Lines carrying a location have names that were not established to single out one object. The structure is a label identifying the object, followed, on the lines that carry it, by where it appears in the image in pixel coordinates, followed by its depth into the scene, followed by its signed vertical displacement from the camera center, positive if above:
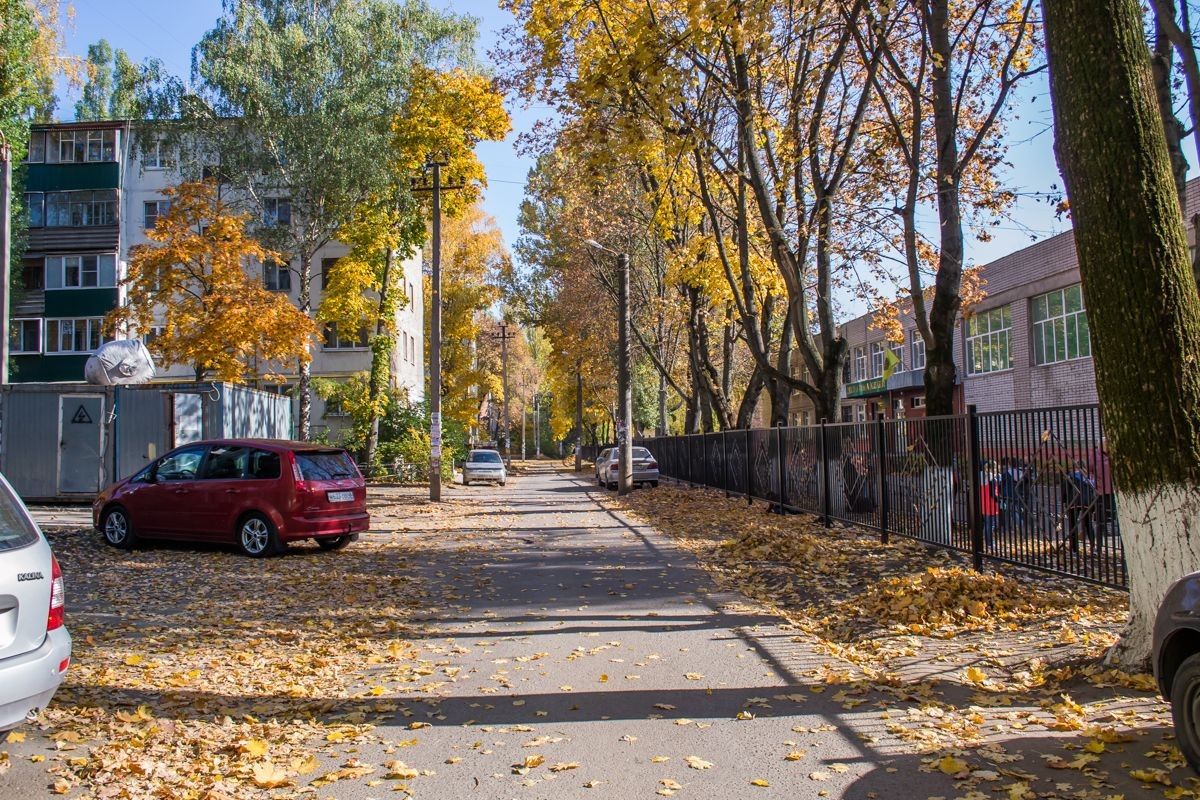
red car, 13.11 -0.44
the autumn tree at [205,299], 21.33 +3.86
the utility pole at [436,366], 25.52 +2.58
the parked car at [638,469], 33.91 -0.57
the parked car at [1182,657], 4.38 -1.08
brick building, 30.84 +3.71
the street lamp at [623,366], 28.52 +2.63
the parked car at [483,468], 37.16 -0.38
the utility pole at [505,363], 57.93 +5.76
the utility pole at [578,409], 58.44 +2.81
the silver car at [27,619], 4.56 -0.72
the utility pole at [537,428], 93.06 +2.87
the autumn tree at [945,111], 14.42 +5.35
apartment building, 40.12 +8.93
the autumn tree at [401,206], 29.59 +8.41
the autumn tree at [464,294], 53.94 +9.31
